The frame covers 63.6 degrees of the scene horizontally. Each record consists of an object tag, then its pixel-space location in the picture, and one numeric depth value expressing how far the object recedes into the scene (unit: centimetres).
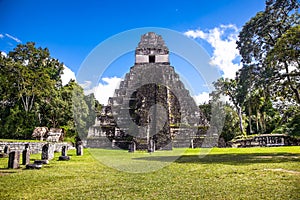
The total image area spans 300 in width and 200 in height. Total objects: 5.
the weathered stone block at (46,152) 1039
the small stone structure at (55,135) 2264
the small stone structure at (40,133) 2303
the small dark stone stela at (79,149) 1363
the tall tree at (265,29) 1336
